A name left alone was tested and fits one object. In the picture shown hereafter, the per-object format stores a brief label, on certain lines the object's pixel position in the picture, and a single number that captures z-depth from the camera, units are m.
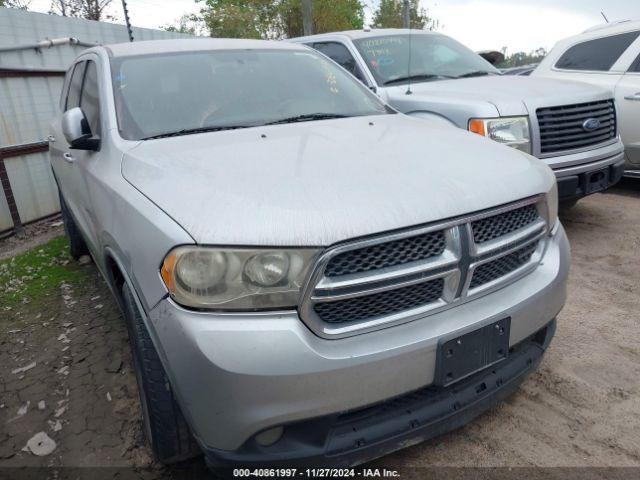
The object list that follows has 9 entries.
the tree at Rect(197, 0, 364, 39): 22.31
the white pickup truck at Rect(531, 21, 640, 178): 5.32
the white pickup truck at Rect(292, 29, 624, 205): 3.98
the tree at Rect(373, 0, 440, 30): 25.13
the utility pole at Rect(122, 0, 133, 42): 9.02
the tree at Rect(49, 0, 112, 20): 16.67
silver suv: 1.57
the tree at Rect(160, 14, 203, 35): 25.11
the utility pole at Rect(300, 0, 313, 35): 12.39
